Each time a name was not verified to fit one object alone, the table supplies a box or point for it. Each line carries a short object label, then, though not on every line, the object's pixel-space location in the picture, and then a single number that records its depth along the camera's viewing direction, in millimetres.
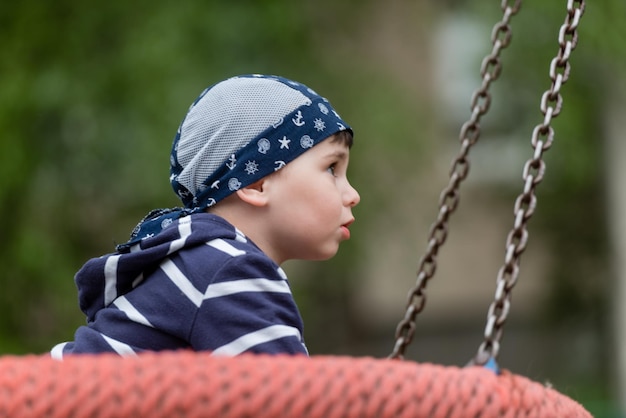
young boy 2525
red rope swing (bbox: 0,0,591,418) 2275
